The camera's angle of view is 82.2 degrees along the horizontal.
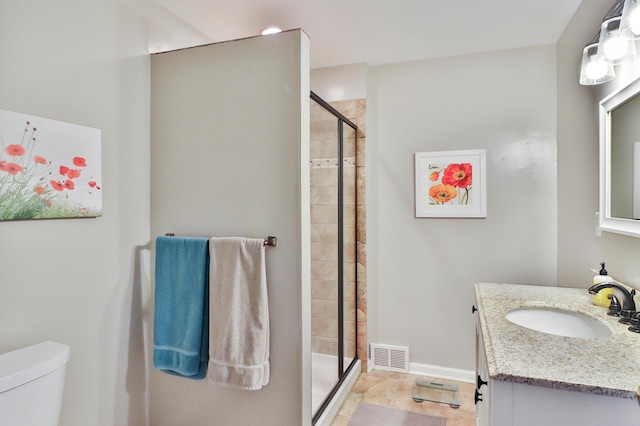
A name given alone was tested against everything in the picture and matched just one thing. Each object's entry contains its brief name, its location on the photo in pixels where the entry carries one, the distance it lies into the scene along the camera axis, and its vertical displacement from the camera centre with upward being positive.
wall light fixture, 1.40 +0.70
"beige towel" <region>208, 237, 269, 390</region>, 1.66 -0.50
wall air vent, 2.92 -1.20
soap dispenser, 1.63 -0.38
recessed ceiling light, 2.32 +1.15
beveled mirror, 1.53 +0.21
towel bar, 1.69 -0.15
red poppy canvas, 1.29 +0.16
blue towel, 1.73 -0.47
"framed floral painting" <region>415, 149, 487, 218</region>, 2.70 +0.19
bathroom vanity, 0.94 -0.45
